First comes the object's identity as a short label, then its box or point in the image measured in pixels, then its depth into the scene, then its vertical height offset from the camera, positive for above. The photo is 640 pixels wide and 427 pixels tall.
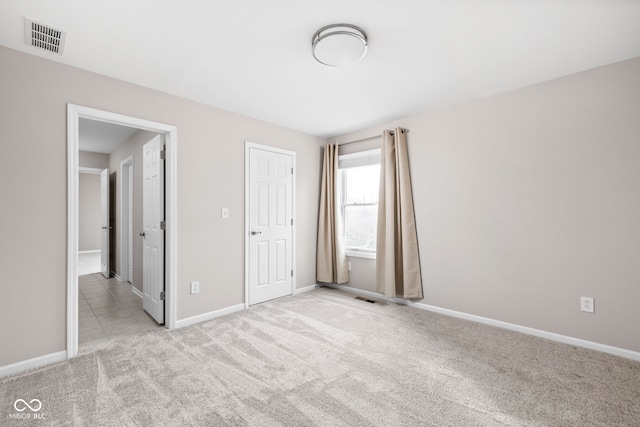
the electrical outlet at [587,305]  2.53 -0.81
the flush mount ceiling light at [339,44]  1.96 +1.24
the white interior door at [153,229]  3.12 -0.15
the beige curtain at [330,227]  4.46 -0.18
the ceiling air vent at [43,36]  1.91 +1.28
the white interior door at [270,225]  3.75 -0.13
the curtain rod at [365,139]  3.76 +1.14
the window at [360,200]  4.25 +0.24
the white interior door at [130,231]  4.55 -0.26
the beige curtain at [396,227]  3.65 -0.16
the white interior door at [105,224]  5.57 -0.15
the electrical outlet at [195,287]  3.15 -0.80
